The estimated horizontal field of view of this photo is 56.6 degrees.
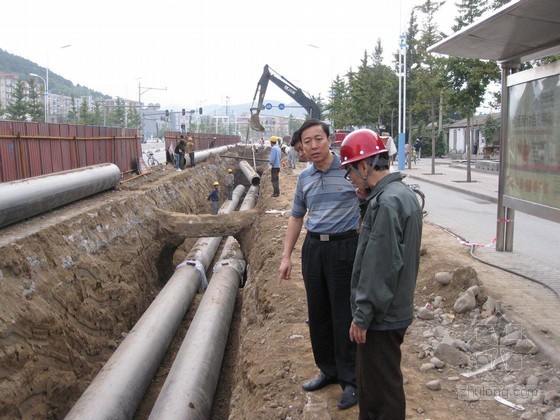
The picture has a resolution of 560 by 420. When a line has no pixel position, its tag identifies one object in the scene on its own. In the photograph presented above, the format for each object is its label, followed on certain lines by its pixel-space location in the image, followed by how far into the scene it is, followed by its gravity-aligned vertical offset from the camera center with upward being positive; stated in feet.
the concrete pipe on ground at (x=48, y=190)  27.27 -3.08
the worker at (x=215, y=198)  56.39 -6.43
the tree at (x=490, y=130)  122.11 +1.06
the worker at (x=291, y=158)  77.76 -3.14
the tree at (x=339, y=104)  129.80 +8.42
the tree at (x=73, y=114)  186.47 +9.61
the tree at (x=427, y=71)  74.38 +9.49
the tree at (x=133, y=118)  242.23 +9.82
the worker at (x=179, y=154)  70.69 -2.06
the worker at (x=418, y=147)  112.27 -2.49
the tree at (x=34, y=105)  137.28 +9.41
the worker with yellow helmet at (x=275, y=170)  46.98 -2.92
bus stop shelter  17.94 +1.34
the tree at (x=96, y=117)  189.16 +8.44
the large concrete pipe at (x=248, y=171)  68.13 -5.42
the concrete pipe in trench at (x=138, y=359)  18.86 -9.34
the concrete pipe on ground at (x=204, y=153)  82.73 -2.62
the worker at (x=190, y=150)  75.15 -1.65
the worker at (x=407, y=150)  90.01 -2.61
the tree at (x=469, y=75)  52.43 +6.08
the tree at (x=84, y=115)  173.02 +8.48
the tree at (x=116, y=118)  222.07 +9.16
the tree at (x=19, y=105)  135.23 +9.30
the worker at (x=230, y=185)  71.03 -6.41
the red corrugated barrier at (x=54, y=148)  34.60 -0.59
